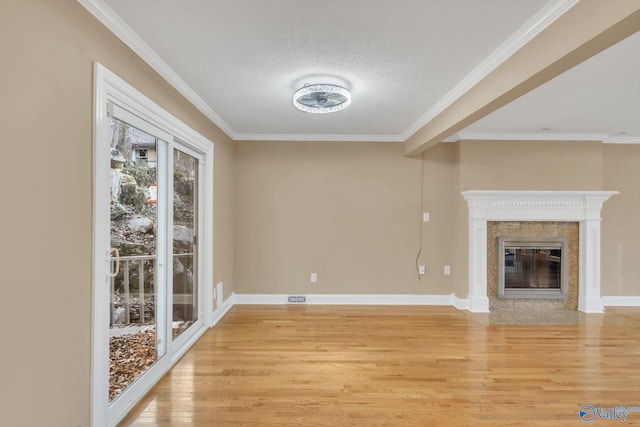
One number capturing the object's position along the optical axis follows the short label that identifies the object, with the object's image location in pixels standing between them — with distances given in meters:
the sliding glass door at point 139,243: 1.76
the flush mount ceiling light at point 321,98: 2.60
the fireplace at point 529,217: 4.33
